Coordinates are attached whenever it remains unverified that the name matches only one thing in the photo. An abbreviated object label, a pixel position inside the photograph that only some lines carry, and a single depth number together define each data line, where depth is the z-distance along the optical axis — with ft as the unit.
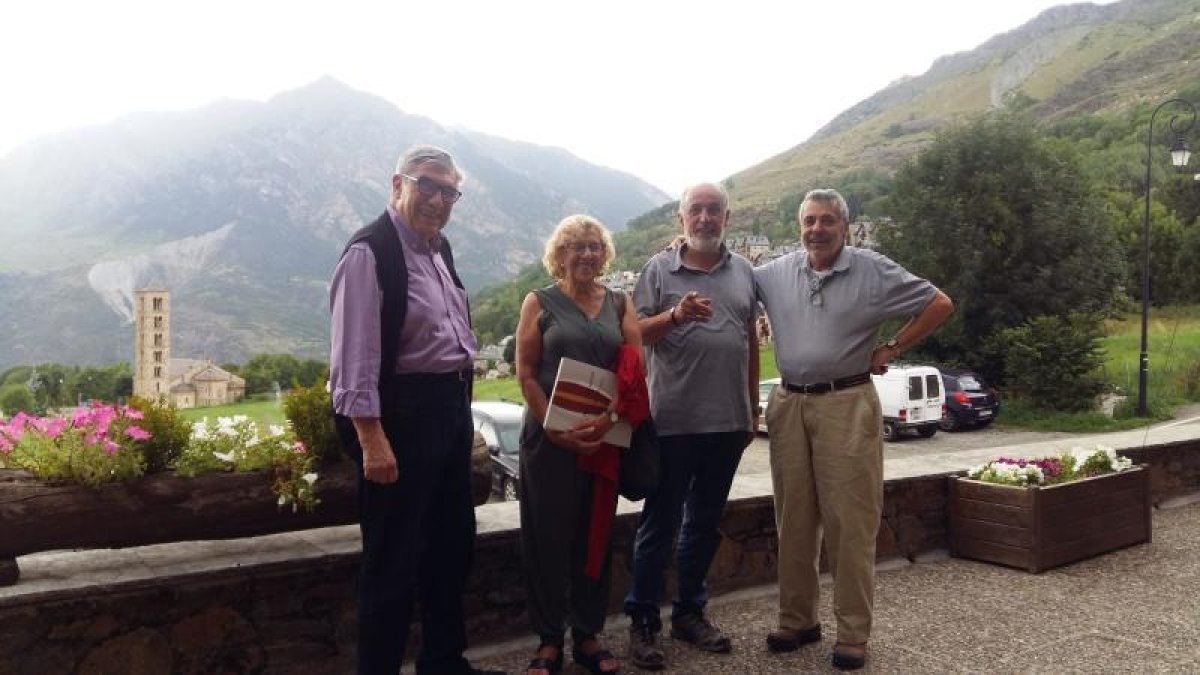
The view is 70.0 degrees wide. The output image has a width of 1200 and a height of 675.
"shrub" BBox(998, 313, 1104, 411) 70.38
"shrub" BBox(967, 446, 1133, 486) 16.26
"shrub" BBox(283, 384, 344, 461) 10.73
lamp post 57.55
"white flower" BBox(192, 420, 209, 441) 10.30
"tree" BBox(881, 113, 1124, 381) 82.94
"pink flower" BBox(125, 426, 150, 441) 9.50
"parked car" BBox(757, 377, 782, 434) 57.72
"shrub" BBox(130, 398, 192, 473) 9.85
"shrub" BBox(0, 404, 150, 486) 9.33
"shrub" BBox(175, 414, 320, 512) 10.20
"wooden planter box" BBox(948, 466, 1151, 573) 15.52
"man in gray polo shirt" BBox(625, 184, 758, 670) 11.59
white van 59.98
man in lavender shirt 8.96
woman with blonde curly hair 10.48
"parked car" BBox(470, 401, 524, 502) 35.55
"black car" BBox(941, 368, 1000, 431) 65.36
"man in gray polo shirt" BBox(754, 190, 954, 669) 11.64
